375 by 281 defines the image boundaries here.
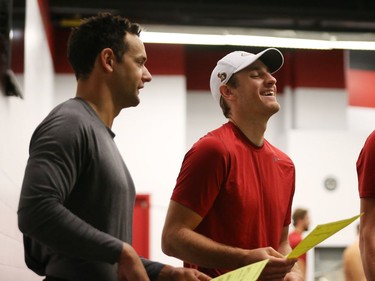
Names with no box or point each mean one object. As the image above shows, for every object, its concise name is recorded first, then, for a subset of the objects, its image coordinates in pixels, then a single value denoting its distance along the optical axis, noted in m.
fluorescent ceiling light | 8.07
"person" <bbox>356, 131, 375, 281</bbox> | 2.61
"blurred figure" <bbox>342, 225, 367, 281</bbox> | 4.41
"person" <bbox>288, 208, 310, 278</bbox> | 8.05
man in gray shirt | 1.75
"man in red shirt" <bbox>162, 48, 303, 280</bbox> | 2.53
